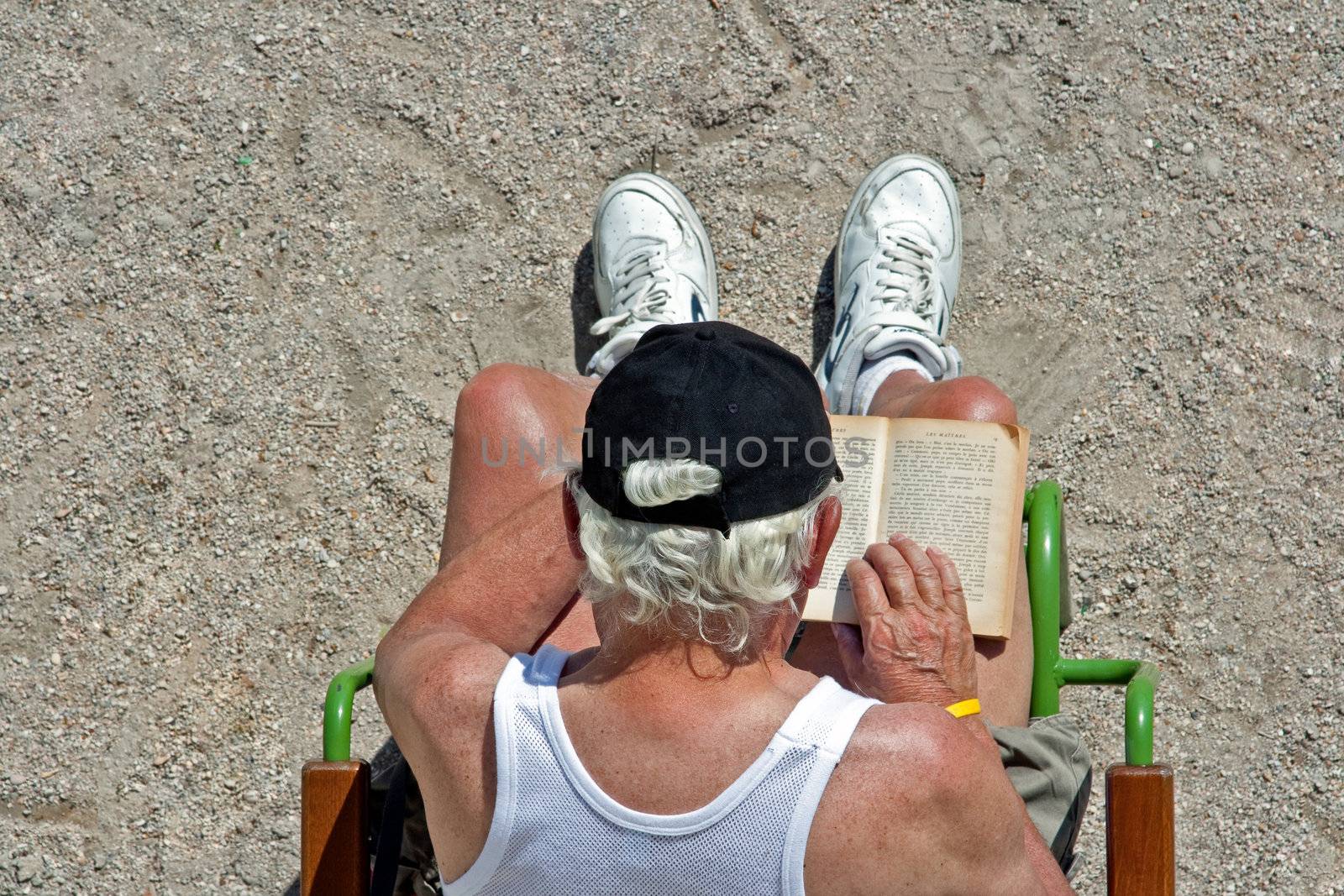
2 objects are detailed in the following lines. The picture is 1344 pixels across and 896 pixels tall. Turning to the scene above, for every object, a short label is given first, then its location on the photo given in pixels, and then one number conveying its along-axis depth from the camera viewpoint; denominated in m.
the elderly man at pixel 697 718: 6.64
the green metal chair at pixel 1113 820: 6.82
